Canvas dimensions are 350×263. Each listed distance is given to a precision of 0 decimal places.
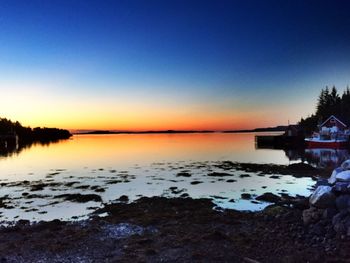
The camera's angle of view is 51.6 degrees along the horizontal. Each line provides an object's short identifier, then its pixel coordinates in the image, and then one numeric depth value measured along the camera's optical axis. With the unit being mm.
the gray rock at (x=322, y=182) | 14505
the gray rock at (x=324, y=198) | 12000
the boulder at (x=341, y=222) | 10617
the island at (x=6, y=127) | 177625
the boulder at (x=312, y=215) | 11930
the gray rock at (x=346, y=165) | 14269
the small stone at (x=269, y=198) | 19453
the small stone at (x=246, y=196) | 20938
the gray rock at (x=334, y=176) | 13535
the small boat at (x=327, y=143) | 78500
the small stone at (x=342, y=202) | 11461
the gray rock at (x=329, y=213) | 11570
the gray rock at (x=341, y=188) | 12000
